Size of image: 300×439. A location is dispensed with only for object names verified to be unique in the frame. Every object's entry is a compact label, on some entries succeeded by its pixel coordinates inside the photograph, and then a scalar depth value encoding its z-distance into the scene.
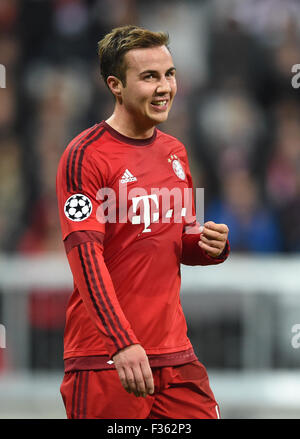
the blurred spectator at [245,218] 16.30
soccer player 7.39
